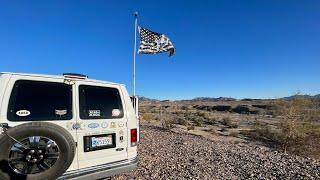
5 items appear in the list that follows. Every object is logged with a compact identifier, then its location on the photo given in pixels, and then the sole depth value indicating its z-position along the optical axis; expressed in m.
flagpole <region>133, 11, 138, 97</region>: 5.94
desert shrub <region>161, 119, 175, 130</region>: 11.96
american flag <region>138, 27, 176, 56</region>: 8.11
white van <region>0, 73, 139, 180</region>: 2.40
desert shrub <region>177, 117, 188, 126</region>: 15.45
